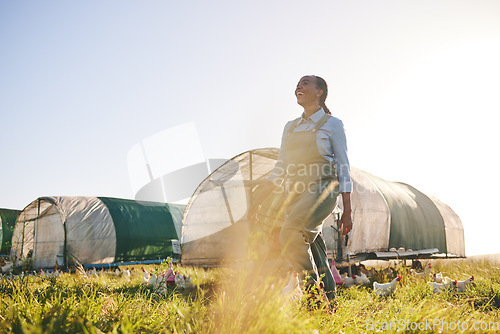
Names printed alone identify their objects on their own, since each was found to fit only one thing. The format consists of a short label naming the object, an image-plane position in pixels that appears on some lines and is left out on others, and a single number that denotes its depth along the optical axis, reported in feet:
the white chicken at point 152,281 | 17.34
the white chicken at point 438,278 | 17.49
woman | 10.34
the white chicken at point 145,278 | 18.74
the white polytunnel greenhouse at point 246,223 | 25.26
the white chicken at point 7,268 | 37.92
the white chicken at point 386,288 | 14.87
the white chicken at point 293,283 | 9.83
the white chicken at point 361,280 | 19.08
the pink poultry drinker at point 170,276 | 16.89
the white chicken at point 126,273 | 24.25
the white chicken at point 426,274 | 20.96
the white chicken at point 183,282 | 17.46
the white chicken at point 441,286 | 15.69
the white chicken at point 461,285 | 16.30
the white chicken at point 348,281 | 18.66
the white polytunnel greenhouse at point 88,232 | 40.86
